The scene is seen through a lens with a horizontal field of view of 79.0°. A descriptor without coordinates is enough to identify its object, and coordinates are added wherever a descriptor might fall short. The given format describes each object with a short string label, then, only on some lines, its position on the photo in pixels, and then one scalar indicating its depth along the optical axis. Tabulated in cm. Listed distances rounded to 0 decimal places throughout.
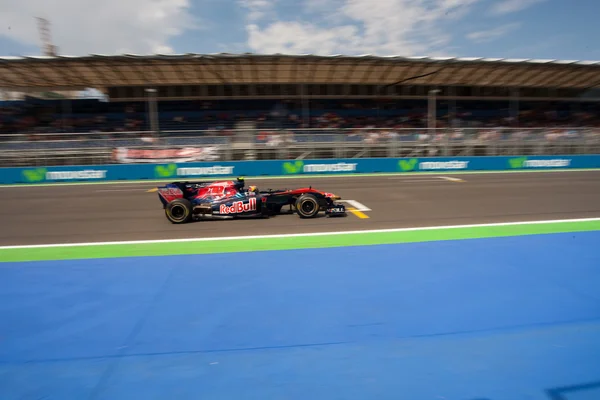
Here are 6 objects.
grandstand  2119
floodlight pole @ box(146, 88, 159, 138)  2450
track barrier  1886
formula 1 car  862
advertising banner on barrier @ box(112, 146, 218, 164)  2020
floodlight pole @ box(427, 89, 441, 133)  2914
